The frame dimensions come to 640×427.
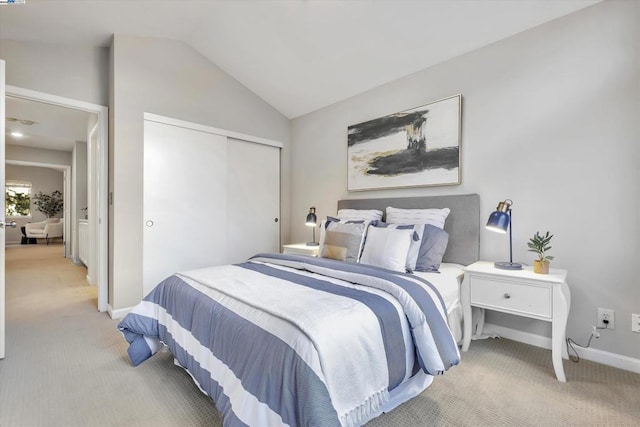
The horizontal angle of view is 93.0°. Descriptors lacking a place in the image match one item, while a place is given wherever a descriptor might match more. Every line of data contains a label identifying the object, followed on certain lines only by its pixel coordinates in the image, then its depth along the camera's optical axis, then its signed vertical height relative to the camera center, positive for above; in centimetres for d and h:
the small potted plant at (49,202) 927 +16
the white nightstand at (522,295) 183 -55
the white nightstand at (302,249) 320 -44
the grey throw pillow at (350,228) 253 -17
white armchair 878 -64
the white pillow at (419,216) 263 -6
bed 111 -58
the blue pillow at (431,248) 238 -30
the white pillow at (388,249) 224 -30
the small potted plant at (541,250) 197 -27
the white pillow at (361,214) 308 -5
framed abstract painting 275 +62
